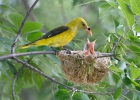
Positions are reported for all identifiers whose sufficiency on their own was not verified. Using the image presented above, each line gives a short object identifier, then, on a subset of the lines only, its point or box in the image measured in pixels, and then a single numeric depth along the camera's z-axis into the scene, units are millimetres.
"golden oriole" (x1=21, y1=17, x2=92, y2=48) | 7731
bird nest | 6328
